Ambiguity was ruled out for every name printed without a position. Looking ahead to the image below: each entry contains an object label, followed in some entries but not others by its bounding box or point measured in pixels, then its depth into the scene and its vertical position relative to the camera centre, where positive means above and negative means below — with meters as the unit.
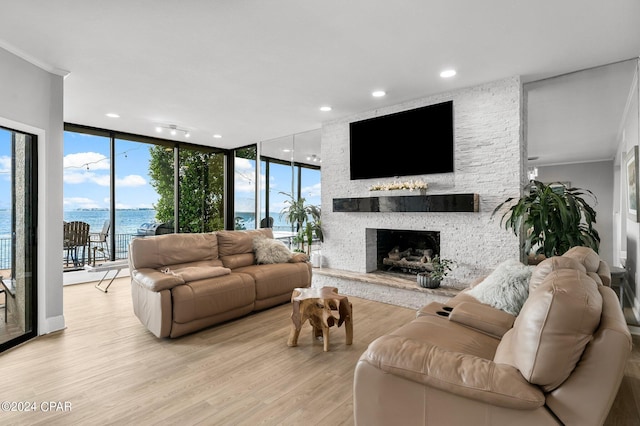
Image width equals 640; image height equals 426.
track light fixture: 5.80 +1.48
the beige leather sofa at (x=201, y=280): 3.18 -0.74
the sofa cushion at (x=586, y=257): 1.97 -0.27
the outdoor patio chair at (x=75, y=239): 5.62 -0.46
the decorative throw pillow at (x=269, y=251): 4.51 -0.53
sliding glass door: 3.06 -0.23
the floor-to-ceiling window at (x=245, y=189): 7.36 +0.51
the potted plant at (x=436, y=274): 4.08 -0.76
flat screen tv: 4.21 +0.94
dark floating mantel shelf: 3.90 +0.11
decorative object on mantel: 4.34 +0.35
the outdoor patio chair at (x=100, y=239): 6.01 -0.48
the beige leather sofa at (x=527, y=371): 1.18 -0.64
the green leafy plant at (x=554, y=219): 3.08 -0.07
